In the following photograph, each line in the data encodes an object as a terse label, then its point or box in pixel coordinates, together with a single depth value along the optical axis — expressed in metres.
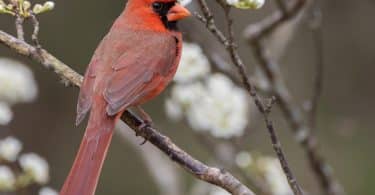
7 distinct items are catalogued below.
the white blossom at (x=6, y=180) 7.71
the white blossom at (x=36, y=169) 7.79
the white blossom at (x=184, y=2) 6.72
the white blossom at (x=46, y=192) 8.01
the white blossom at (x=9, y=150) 7.89
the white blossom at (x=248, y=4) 6.32
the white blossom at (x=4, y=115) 8.41
